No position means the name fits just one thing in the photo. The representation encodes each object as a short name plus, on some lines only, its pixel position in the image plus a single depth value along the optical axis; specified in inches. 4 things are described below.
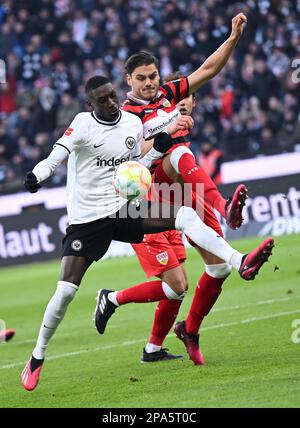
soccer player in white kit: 484.3
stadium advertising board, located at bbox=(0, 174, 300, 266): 1132.4
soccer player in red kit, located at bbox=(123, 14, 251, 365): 529.6
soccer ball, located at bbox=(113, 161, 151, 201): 476.8
